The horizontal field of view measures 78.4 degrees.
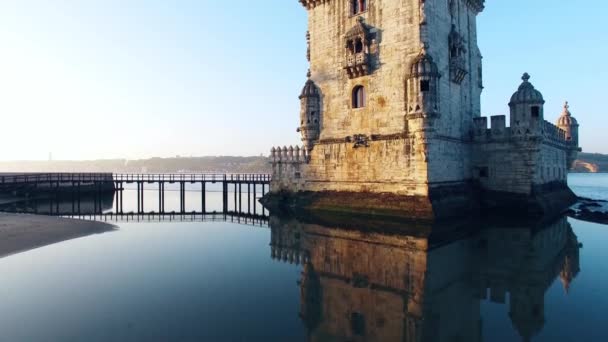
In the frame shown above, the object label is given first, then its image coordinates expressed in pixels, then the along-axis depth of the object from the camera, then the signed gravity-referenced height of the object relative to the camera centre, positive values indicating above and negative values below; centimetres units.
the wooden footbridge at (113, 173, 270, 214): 3577 -354
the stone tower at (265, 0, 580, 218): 2267 +388
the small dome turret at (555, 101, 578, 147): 3775 +451
